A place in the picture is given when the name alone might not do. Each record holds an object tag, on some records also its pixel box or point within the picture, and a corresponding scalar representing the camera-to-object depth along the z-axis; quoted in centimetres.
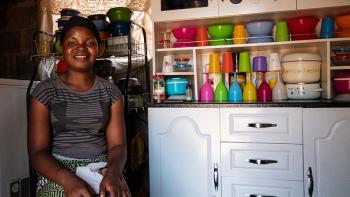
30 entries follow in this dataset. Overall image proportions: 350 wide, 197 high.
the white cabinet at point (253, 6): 155
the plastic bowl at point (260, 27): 166
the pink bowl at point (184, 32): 179
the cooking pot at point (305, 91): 159
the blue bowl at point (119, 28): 171
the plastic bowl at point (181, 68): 182
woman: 94
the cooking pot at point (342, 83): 153
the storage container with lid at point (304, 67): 159
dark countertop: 133
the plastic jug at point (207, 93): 175
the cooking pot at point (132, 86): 171
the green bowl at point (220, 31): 173
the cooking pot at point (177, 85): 179
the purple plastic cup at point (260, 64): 171
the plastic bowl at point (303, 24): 161
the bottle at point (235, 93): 171
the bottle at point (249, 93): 168
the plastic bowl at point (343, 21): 155
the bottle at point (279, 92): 168
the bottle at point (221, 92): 172
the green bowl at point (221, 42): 176
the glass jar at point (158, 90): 172
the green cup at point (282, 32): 166
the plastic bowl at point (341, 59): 156
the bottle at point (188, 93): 176
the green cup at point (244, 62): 174
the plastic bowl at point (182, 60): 182
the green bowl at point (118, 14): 172
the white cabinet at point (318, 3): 149
